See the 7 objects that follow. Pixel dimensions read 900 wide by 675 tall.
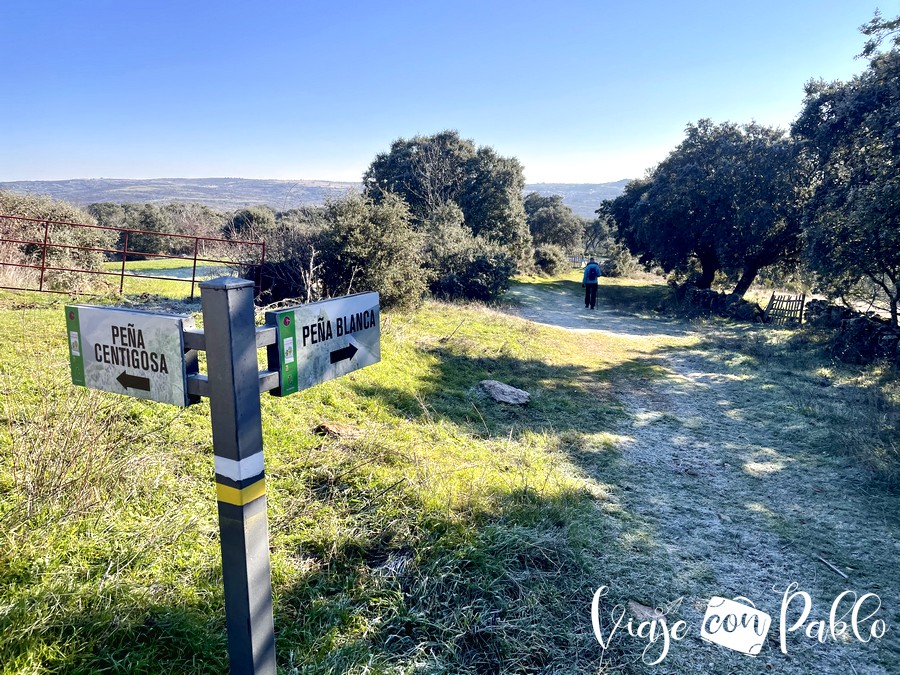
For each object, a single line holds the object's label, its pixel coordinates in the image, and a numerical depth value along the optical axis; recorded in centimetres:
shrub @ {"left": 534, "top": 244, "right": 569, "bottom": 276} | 3250
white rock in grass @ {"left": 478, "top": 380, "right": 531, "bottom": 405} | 752
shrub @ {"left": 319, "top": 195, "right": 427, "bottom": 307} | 1186
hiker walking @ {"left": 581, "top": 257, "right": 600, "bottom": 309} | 1954
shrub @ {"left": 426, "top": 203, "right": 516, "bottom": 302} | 1773
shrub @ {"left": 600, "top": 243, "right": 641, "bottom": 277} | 3225
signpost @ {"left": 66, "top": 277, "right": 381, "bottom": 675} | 150
